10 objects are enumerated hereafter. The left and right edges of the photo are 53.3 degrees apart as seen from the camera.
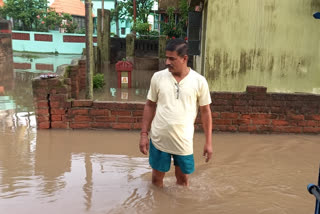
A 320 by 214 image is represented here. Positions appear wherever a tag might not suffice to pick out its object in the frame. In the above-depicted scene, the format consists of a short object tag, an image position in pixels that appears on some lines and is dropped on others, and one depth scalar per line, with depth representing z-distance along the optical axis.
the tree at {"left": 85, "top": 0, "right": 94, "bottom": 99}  6.02
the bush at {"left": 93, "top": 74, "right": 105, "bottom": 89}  9.43
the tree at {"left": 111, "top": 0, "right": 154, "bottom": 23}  21.88
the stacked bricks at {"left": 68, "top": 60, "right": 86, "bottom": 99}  6.94
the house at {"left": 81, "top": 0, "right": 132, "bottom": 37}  35.80
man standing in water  2.84
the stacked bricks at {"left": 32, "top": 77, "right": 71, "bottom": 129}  5.11
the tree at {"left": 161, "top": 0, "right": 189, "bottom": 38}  18.69
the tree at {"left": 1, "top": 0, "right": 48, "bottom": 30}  24.39
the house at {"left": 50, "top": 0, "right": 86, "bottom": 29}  29.86
